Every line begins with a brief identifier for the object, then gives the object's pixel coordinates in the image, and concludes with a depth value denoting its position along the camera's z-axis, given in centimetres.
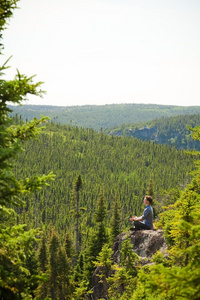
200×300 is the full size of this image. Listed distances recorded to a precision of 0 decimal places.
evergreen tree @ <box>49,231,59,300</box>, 3330
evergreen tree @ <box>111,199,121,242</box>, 3950
